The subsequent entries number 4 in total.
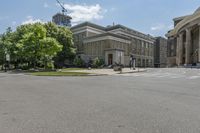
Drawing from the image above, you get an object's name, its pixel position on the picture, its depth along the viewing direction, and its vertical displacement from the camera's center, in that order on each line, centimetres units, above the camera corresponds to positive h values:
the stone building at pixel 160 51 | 7189 +663
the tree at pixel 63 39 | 3707 +706
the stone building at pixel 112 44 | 4622 +770
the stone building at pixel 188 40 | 4456 +832
